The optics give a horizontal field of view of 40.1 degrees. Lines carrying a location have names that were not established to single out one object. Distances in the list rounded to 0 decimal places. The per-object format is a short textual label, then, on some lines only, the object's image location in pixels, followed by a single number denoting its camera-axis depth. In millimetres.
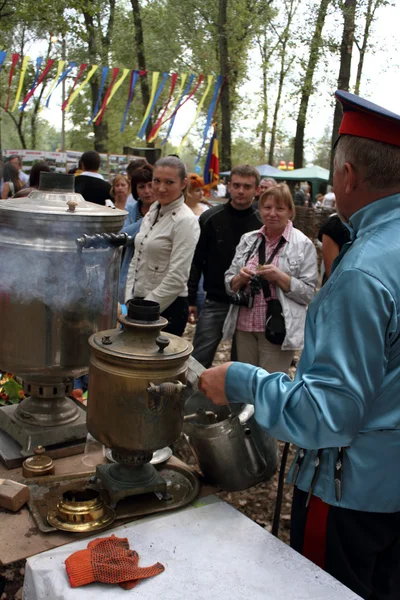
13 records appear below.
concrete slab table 1353
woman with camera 3656
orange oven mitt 1358
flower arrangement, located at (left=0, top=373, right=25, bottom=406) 2736
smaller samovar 1568
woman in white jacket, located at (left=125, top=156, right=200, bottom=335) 3854
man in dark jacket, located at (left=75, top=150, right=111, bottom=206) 5797
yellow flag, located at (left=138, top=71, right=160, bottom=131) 12086
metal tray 1680
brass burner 1592
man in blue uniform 1299
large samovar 1886
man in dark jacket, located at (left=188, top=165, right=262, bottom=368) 4430
